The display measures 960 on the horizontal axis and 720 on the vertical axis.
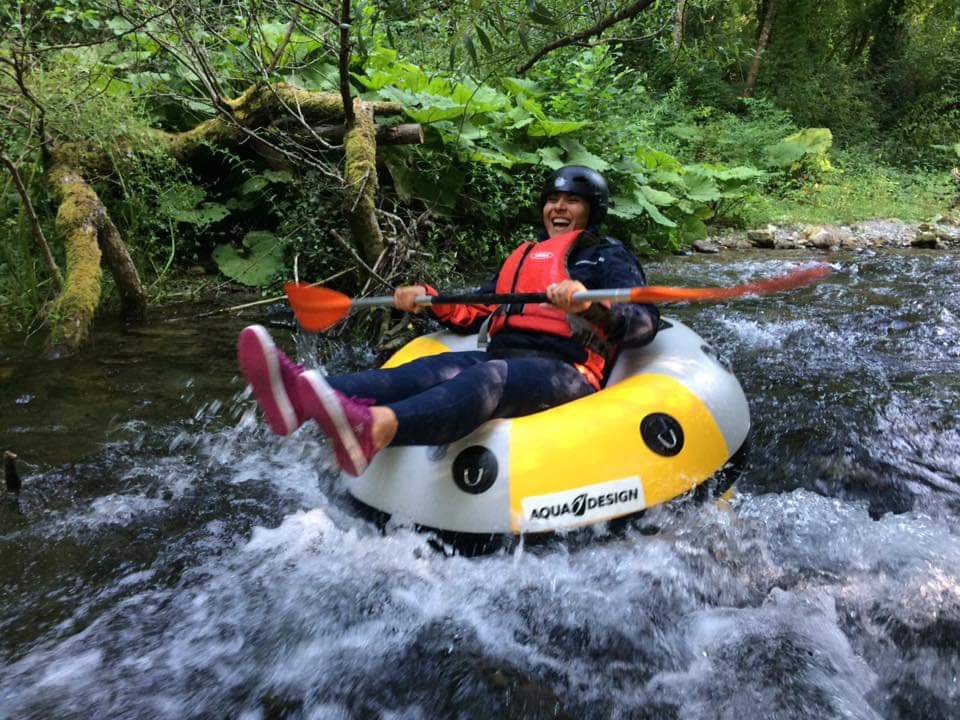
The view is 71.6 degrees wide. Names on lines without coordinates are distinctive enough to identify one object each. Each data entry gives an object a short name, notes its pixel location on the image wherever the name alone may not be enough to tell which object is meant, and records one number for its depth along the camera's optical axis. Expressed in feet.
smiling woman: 5.69
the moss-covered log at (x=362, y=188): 12.75
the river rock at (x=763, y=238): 26.89
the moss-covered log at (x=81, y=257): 11.43
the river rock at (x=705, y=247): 25.11
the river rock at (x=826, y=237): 26.85
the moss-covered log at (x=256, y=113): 14.43
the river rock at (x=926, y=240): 26.12
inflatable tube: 6.33
